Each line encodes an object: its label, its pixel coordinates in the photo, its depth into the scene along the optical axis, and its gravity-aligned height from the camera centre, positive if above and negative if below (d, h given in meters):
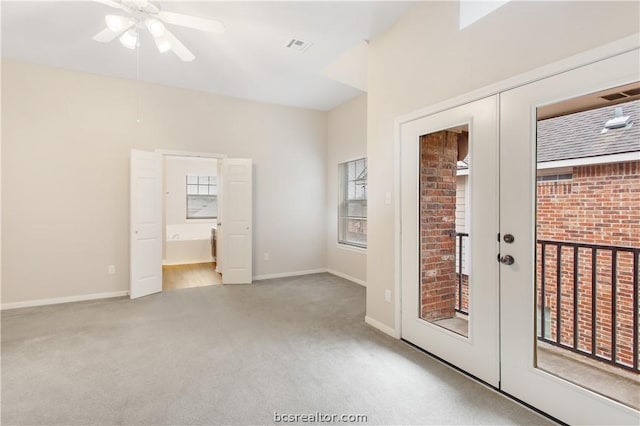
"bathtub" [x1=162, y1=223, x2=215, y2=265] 6.84 -0.80
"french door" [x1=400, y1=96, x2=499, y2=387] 2.10 -0.24
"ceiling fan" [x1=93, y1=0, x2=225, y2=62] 2.43 +1.53
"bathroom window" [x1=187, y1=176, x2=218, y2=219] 7.75 +0.31
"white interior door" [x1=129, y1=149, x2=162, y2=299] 4.25 -0.22
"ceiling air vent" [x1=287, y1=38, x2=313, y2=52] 3.38 +1.87
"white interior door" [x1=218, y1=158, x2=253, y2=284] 5.05 -0.19
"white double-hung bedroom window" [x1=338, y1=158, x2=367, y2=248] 5.23 +0.11
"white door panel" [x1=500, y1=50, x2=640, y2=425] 1.63 -0.28
